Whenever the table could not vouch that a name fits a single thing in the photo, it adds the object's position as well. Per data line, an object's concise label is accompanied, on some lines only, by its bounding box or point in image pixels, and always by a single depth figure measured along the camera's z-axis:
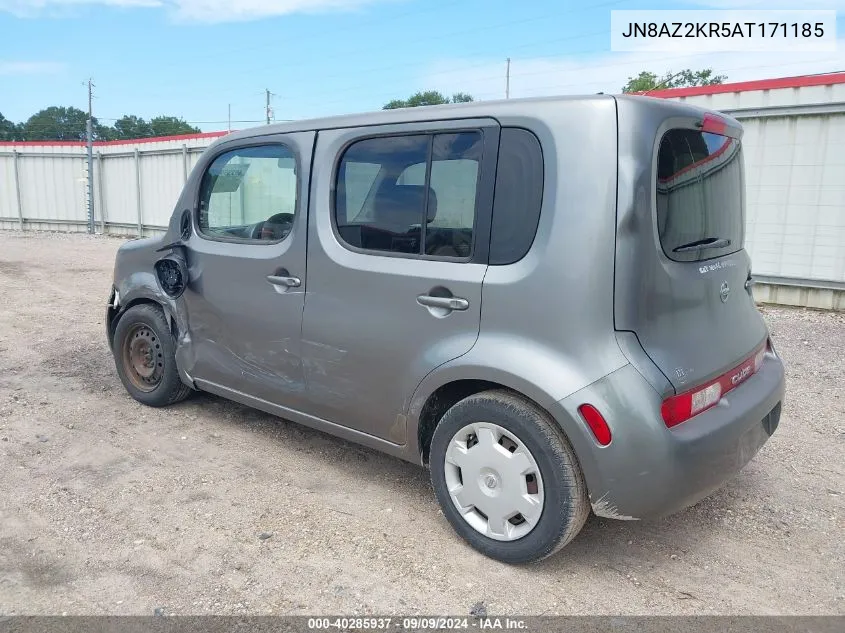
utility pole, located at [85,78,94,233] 18.41
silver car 2.44
